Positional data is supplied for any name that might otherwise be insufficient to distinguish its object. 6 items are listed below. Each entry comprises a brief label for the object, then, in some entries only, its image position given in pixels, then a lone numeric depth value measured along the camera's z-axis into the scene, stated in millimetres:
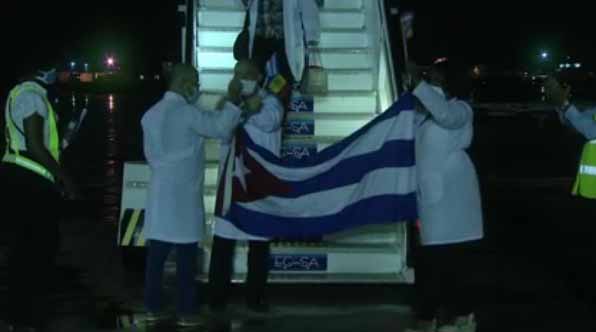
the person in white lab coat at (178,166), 7559
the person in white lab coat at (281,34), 10383
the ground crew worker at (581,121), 7816
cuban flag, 8250
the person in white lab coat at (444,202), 7395
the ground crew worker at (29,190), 7293
